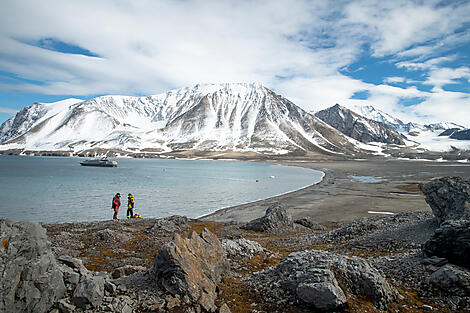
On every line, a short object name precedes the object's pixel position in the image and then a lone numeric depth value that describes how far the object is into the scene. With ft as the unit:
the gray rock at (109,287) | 28.63
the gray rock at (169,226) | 74.18
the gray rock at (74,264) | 29.37
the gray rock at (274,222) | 83.20
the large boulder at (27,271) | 23.89
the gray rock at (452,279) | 30.48
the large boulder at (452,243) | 34.71
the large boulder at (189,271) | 29.14
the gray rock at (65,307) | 25.30
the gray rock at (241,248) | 46.93
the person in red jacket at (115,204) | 100.89
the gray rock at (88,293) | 26.16
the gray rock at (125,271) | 35.94
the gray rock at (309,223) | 88.71
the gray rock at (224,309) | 27.96
